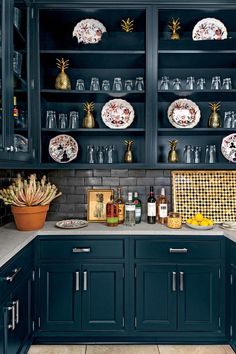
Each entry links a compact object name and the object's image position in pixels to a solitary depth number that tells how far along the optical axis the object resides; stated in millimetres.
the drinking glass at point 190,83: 2727
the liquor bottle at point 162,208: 2701
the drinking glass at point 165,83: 2730
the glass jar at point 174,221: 2527
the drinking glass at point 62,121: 2734
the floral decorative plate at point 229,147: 2801
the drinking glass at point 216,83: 2730
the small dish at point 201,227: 2465
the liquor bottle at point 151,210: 2676
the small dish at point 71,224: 2537
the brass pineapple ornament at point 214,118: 2732
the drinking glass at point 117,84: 2701
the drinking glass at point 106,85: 2713
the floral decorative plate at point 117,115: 2768
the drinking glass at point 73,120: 2730
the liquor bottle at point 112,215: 2561
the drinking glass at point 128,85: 2736
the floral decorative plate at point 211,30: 2648
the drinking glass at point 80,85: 2710
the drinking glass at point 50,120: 2711
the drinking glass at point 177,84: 2705
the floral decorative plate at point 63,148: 2758
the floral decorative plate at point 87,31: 2641
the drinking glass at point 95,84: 2717
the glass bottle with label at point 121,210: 2693
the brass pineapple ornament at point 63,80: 2650
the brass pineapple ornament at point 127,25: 2728
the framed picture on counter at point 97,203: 2828
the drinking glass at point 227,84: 2717
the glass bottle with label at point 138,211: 2699
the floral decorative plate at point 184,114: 2748
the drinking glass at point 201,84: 2711
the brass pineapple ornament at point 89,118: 2727
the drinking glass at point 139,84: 2723
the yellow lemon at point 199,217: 2550
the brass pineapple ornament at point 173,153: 2775
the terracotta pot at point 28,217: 2357
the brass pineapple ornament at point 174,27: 2707
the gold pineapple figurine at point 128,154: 2756
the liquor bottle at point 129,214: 2617
